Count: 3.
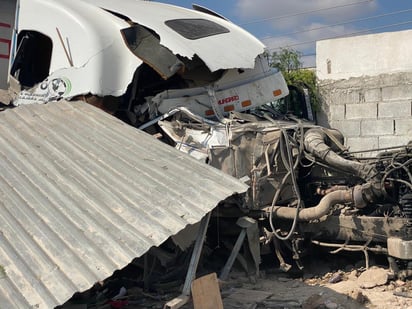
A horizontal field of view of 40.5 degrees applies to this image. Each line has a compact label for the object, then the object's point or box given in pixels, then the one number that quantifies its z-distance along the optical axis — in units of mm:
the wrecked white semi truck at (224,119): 6258
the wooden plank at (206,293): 4391
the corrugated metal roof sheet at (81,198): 3227
